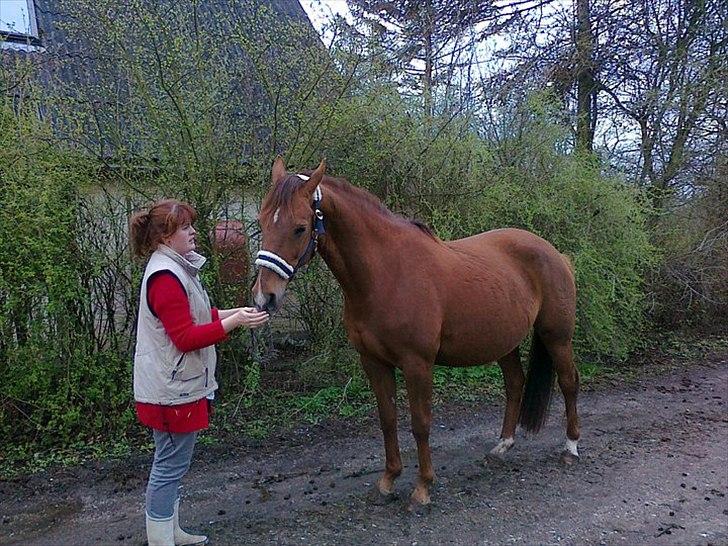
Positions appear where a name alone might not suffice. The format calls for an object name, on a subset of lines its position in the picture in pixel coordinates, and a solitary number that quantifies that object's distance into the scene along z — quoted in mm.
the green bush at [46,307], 3793
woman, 2410
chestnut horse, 2715
